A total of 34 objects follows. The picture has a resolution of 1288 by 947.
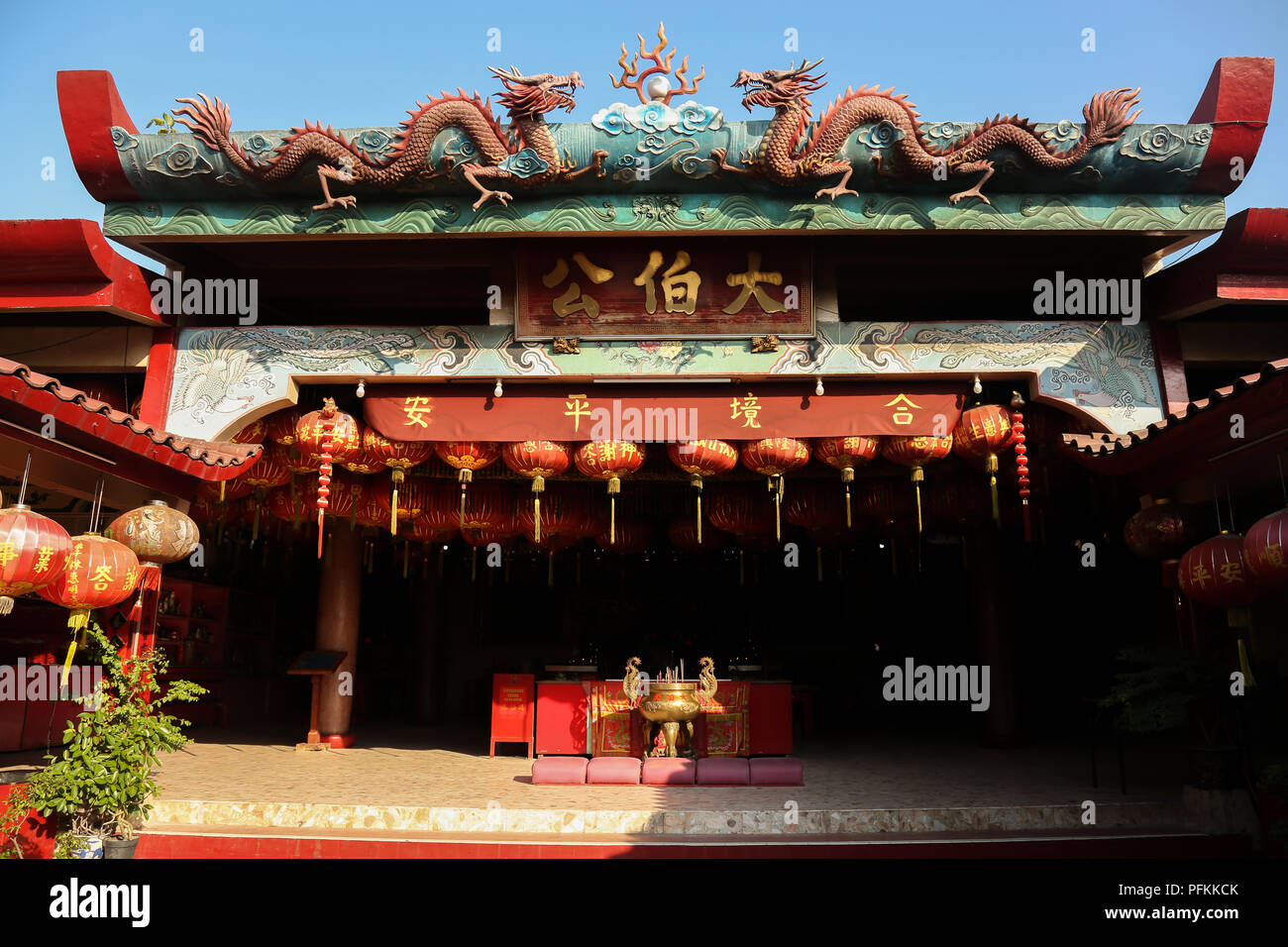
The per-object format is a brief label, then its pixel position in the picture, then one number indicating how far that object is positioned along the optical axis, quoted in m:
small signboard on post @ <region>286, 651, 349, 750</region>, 9.16
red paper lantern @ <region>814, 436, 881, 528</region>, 6.96
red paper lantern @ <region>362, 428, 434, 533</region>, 7.20
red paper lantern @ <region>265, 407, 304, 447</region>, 7.33
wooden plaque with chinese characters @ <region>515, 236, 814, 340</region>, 6.99
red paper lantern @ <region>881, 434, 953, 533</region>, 6.95
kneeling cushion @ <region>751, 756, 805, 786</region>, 6.89
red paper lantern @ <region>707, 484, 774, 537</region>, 8.77
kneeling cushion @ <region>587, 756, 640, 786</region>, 7.08
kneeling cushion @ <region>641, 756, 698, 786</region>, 7.05
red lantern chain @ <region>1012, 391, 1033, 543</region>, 6.56
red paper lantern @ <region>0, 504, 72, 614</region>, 4.66
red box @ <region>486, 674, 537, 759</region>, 9.10
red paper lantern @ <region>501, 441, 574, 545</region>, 7.03
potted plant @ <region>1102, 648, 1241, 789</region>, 5.54
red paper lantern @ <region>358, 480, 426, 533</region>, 8.49
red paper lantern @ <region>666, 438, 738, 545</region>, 6.94
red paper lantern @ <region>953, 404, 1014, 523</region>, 6.77
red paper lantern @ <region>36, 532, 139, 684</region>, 5.27
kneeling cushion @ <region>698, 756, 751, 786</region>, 6.95
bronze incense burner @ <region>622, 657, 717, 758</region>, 7.68
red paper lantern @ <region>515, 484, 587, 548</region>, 8.88
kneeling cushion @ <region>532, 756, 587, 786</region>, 7.05
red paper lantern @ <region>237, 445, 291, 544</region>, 7.65
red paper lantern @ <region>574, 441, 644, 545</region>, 6.98
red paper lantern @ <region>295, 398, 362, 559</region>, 6.96
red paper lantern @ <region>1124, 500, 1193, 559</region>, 6.03
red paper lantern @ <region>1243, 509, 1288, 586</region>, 4.48
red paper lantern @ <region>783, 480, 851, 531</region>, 8.51
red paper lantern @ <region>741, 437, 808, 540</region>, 6.93
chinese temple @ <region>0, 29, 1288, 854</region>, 6.20
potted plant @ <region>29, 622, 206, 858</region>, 5.11
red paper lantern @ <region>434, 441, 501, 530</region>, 7.16
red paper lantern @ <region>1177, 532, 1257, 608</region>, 5.12
